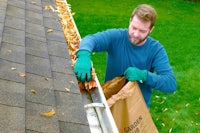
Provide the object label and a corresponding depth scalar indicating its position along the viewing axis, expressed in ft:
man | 11.14
